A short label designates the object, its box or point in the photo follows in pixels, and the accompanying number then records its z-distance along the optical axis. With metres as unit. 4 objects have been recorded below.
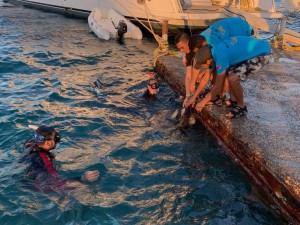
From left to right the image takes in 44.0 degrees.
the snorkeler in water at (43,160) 4.76
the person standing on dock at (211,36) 6.28
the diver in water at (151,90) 8.22
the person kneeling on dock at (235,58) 5.78
